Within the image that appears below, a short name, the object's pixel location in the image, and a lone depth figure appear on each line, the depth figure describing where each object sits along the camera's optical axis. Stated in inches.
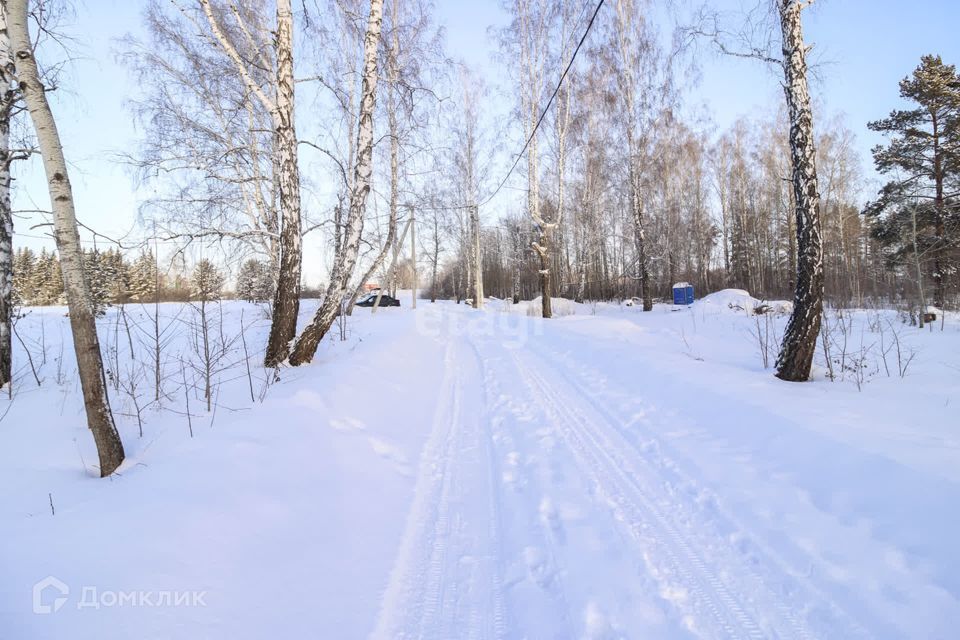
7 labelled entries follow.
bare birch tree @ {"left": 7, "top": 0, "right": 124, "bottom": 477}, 98.7
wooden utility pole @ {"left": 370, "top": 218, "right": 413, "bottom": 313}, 617.4
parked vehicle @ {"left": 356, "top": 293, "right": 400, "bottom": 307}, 1060.1
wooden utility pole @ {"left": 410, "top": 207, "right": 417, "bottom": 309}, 846.5
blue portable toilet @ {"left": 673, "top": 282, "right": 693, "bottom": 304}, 669.3
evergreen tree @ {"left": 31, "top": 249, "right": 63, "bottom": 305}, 821.2
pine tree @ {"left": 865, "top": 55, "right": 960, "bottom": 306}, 548.1
